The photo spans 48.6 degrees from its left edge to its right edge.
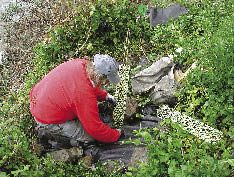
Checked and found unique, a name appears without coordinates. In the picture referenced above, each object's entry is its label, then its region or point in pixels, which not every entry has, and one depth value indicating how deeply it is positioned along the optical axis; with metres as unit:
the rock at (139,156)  2.98
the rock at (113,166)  3.14
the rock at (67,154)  3.32
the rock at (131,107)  3.73
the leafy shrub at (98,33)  4.78
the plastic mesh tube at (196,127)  2.91
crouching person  2.96
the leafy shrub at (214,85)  3.02
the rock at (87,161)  3.26
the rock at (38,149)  3.42
